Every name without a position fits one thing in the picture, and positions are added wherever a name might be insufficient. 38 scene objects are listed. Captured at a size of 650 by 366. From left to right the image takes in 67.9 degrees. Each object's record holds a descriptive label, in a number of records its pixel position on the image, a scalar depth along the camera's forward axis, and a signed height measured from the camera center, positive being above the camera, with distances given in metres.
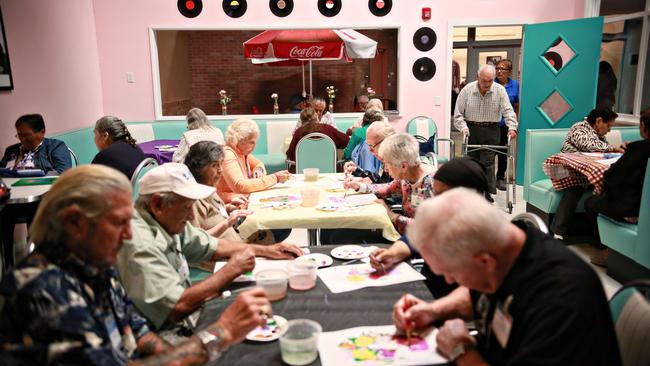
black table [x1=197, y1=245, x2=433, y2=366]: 1.33 -0.69
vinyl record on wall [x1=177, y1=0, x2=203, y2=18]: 7.03 +1.24
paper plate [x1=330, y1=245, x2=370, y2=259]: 2.02 -0.68
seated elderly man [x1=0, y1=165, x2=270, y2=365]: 0.97 -0.42
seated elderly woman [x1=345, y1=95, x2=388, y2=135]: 5.18 -0.16
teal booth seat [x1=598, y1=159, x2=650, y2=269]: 3.15 -1.03
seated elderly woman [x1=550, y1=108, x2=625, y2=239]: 4.72 -0.46
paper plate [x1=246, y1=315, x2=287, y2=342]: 1.39 -0.69
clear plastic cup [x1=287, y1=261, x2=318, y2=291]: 1.71 -0.64
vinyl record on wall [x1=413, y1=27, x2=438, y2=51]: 7.23 +0.75
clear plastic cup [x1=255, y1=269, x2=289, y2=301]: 1.64 -0.64
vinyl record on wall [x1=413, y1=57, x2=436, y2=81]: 7.30 +0.31
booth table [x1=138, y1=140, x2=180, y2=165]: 5.42 -0.64
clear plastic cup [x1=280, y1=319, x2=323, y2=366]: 1.26 -0.66
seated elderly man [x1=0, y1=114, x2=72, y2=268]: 4.20 -0.48
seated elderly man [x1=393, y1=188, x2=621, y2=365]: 1.04 -0.45
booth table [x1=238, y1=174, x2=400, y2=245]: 2.75 -0.72
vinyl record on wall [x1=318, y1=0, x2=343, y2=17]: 7.12 +1.23
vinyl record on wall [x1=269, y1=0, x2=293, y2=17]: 7.09 +1.24
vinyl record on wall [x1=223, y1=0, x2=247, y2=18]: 7.05 +1.23
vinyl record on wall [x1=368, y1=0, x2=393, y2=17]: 7.14 +1.23
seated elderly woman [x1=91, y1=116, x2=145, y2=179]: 3.58 -0.40
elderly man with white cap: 1.56 -0.56
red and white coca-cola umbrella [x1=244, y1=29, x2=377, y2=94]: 6.47 +0.62
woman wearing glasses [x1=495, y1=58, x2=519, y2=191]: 6.72 -0.08
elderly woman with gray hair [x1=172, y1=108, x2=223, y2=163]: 4.77 -0.38
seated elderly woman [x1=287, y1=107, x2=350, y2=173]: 5.12 -0.42
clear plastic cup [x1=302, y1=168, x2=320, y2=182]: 3.70 -0.62
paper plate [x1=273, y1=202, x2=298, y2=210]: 2.95 -0.69
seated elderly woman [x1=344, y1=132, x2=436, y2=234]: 2.71 -0.45
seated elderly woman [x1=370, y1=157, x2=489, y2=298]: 1.88 -0.41
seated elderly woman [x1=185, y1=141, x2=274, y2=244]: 2.59 -0.59
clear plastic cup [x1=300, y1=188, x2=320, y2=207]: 2.97 -0.63
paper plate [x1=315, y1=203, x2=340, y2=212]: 2.89 -0.69
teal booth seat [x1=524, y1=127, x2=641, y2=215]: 5.06 -0.63
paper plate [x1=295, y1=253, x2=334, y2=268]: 1.95 -0.68
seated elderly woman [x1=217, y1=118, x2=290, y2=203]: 3.41 -0.55
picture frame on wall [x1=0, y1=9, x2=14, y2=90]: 4.53 +0.30
